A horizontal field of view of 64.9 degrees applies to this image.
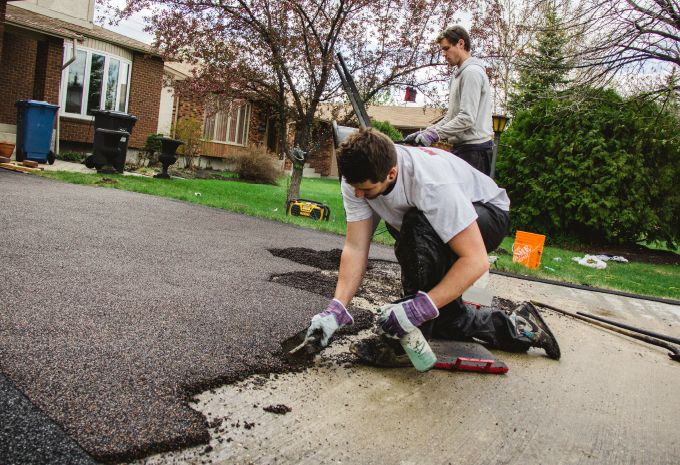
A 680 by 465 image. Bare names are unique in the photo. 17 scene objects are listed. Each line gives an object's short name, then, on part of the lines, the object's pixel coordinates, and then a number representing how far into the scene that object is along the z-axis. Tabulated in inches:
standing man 142.0
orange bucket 275.9
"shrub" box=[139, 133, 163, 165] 594.5
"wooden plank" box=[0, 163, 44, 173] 334.3
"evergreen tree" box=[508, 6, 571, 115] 391.5
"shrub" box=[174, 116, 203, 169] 624.7
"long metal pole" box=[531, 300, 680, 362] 124.0
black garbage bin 429.4
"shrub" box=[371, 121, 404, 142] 1008.2
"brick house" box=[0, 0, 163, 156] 493.4
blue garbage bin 414.6
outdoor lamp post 332.8
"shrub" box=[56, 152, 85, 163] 502.9
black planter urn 459.8
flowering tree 334.3
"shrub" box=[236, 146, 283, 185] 640.4
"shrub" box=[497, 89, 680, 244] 416.2
